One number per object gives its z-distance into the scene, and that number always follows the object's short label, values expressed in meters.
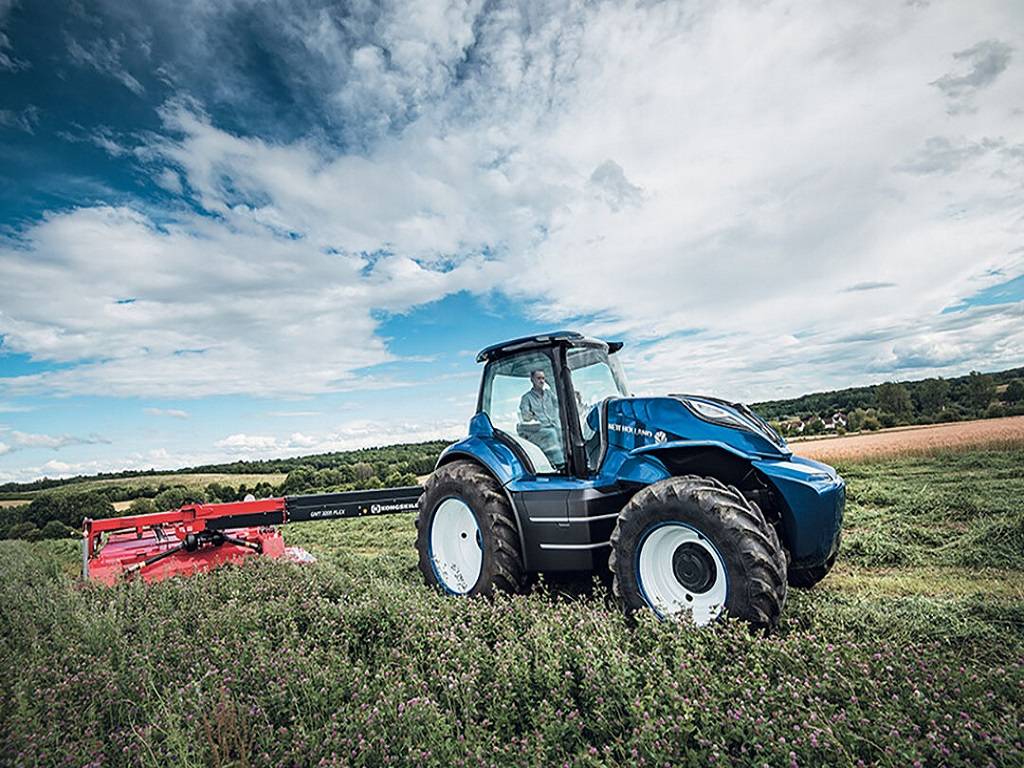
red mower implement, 7.53
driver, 5.69
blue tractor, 4.21
